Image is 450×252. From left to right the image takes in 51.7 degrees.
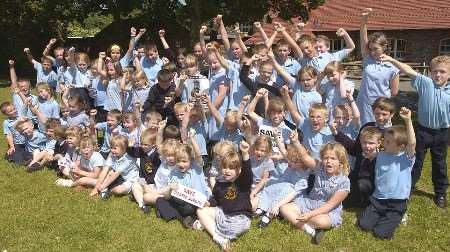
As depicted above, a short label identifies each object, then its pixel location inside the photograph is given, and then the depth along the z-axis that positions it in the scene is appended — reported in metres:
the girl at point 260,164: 5.76
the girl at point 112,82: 8.42
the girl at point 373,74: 6.33
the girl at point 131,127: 7.07
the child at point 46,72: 10.12
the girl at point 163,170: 5.88
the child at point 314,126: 5.84
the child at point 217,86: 7.12
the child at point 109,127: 7.33
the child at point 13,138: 8.45
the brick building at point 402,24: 29.78
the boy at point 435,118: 5.77
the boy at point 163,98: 7.70
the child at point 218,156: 5.38
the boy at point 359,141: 5.77
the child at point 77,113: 8.02
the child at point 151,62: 8.81
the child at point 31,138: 8.24
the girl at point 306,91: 6.43
